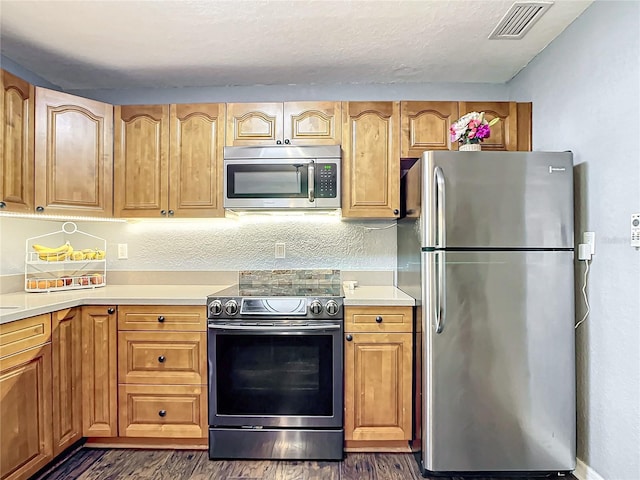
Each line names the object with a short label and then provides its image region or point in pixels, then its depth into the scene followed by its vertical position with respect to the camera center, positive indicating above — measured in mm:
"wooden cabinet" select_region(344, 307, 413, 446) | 2162 -757
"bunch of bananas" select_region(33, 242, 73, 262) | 2488 -74
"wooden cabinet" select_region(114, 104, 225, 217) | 2512 +541
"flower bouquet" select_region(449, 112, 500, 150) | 2141 +633
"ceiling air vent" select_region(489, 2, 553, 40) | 1856 +1149
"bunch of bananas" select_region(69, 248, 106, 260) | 2645 -91
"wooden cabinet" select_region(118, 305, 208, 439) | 2188 -753
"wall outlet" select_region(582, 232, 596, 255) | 1863 +7
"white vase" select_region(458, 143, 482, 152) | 2107 +520
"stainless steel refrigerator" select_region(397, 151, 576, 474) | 1902 -363
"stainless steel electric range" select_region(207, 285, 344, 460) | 2141 -772
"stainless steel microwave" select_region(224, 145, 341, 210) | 2400 +407
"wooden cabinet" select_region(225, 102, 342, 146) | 2486 +775
